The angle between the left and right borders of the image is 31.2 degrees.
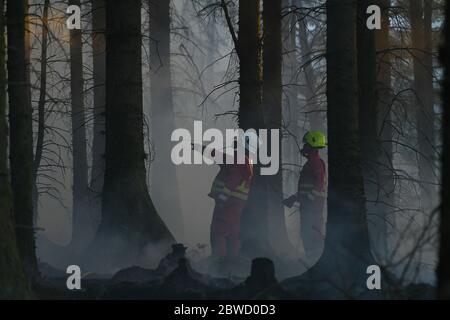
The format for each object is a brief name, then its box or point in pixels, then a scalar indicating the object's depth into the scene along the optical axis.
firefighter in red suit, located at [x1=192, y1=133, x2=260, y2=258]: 12.09
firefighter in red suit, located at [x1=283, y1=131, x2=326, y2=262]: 12.89
